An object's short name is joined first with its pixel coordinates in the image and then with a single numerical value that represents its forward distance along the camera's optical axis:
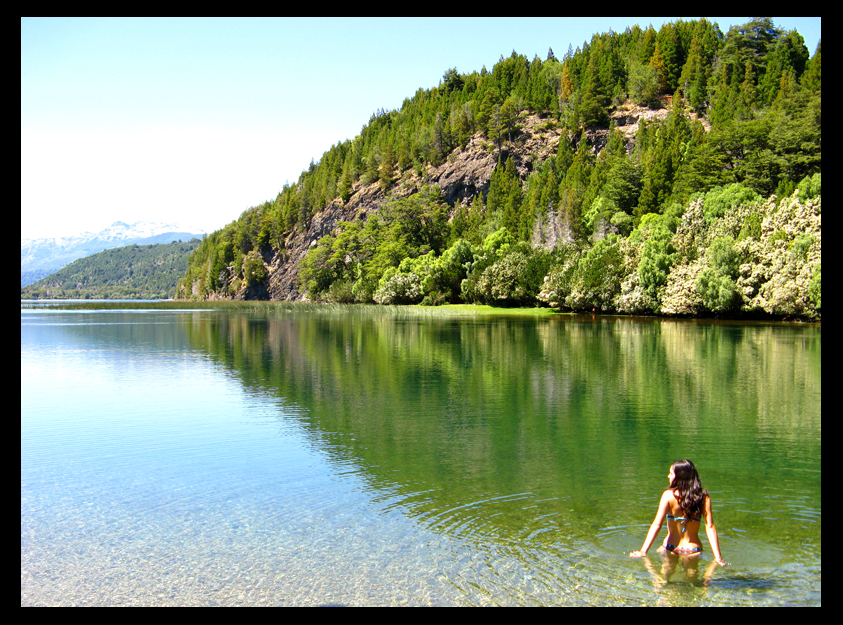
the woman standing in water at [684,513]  8.62
